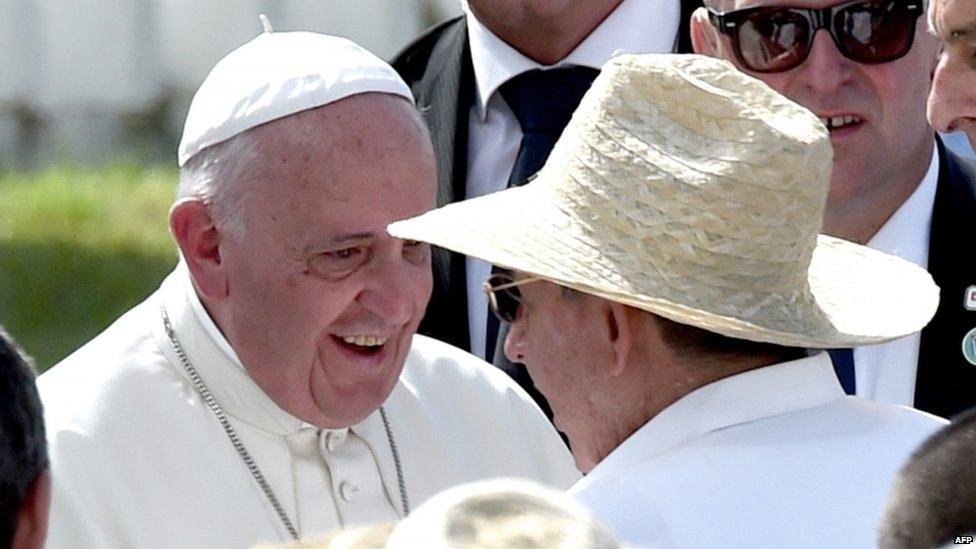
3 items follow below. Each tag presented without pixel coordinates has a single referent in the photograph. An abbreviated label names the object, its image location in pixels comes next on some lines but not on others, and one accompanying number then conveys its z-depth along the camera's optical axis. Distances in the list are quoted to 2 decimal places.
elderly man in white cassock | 7.57
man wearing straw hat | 6.07
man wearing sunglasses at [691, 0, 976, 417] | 8.67
